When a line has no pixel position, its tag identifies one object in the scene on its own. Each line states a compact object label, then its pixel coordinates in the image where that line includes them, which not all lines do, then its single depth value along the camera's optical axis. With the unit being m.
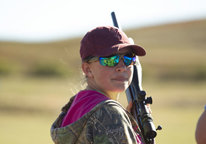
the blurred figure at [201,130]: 6.26
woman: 6.42
